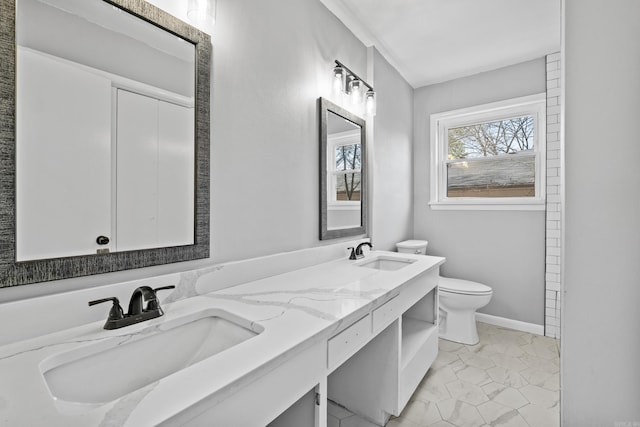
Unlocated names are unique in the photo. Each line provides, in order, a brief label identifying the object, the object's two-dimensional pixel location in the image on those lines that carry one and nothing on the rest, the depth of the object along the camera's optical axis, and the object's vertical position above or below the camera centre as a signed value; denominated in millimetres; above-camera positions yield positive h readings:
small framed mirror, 1959 +279
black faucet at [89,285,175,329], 895 -308
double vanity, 579 -360
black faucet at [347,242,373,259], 2092 -282
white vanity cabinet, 1539 -858
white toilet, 2490 -803
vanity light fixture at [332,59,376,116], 2038 +880
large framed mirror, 817 +228
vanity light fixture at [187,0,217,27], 1161 +778
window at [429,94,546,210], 2805 +570
